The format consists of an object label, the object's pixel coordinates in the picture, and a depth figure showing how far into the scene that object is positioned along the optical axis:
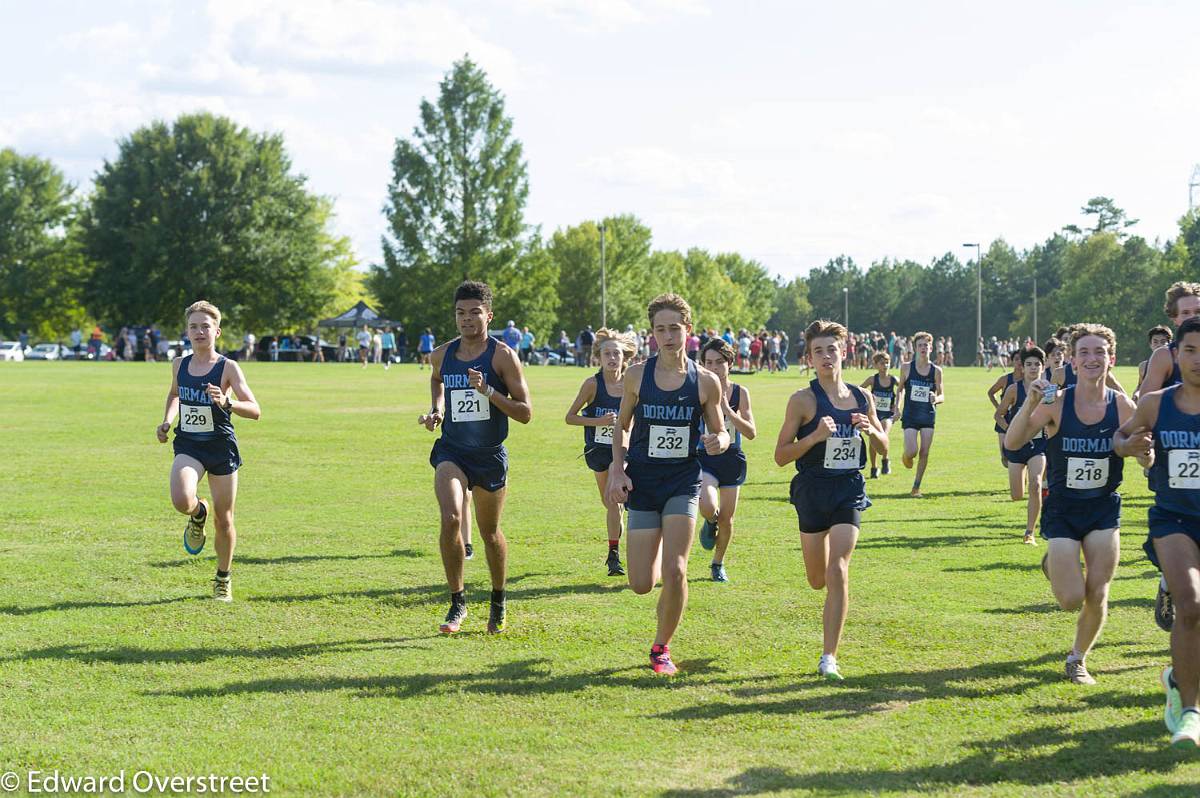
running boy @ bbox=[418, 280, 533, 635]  8.07
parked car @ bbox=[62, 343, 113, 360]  70.25
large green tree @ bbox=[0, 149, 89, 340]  81.62
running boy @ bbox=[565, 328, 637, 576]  10.32
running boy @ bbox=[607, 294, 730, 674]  7.13
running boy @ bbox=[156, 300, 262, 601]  9.02
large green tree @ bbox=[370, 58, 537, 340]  74.69
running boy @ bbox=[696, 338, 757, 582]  9.98
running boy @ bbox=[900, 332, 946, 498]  16.44
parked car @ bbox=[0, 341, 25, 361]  70.34
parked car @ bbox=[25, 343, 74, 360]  77.12
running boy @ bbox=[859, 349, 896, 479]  17.67
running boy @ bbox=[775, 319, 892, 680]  7.14
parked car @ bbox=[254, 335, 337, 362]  70.12
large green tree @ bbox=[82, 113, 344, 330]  72.38
